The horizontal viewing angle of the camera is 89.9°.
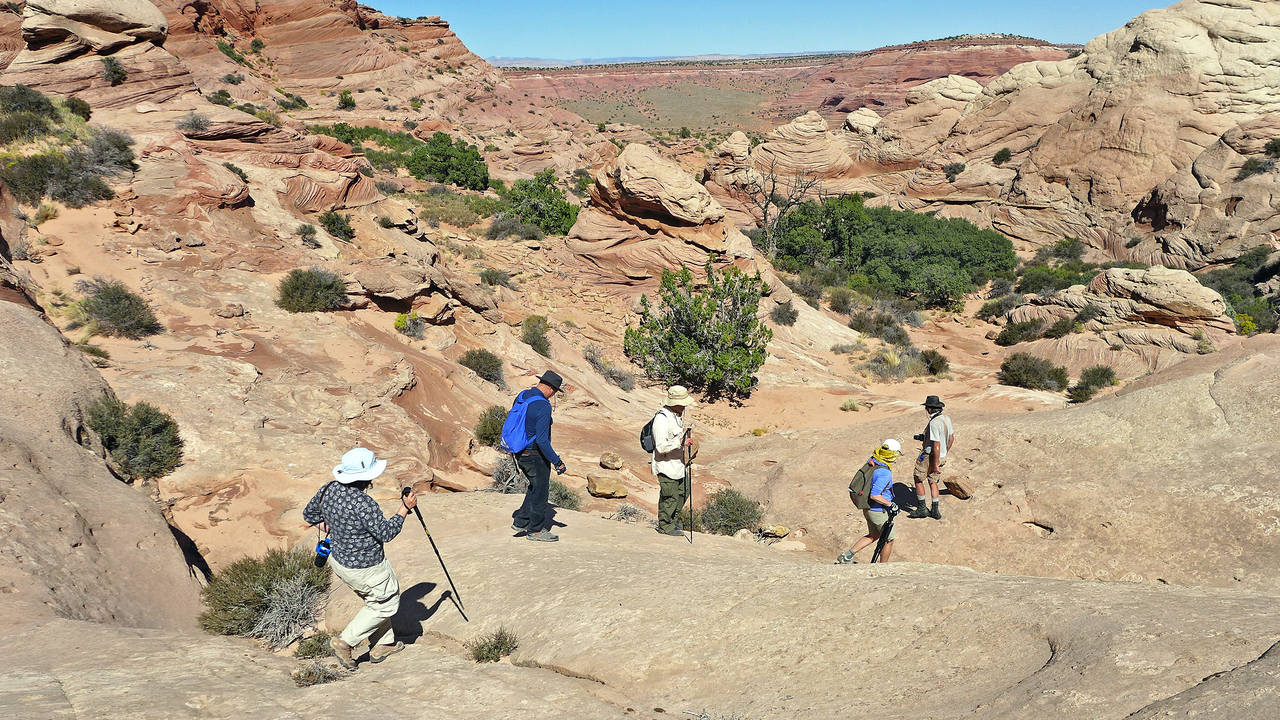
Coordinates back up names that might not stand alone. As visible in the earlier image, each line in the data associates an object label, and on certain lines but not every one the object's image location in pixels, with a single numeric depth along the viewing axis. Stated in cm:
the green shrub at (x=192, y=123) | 1599
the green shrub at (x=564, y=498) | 881
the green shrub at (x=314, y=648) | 467
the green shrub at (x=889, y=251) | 2805
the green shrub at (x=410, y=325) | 1288
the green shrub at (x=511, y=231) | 2208
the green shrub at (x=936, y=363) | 1939
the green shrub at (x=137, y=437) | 690
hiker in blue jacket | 612
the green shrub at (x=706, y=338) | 1672
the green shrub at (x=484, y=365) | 1309
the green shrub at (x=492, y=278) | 1825
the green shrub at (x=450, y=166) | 3209
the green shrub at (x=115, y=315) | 946
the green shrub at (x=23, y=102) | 1409
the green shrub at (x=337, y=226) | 1570
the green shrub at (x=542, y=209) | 2356
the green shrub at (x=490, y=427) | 1046
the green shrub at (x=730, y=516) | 927
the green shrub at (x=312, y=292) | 1170
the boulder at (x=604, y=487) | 955
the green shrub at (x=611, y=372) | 1647
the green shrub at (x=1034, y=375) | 1812
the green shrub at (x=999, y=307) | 2584
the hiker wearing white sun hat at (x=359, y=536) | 426
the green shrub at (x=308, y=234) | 1421
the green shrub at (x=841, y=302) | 2492
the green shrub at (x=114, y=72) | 1712
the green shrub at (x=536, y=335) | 1578
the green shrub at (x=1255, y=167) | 2853
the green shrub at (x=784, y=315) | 2073
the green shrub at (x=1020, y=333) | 2218
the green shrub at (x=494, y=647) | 455
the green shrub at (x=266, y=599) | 505
